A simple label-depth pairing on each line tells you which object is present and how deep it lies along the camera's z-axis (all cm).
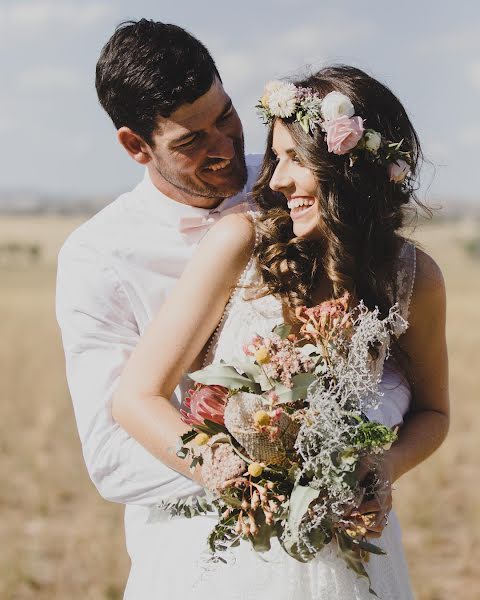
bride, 346
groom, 375
